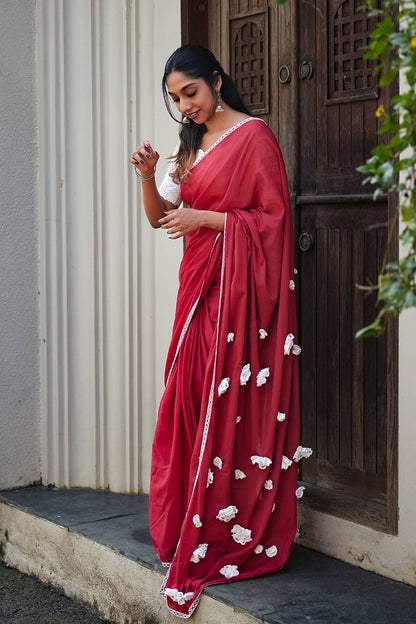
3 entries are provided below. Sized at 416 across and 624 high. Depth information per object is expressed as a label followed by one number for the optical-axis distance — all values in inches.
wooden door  134.4
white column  172.6
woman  126.0
